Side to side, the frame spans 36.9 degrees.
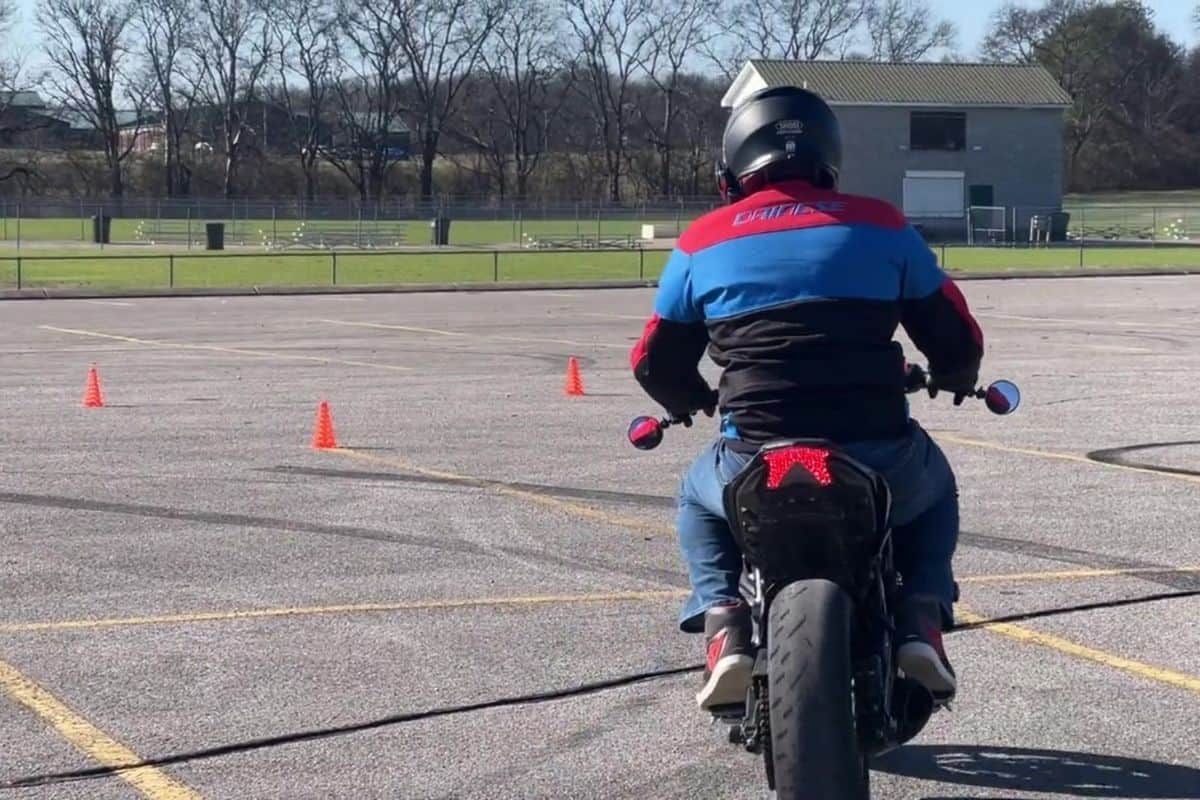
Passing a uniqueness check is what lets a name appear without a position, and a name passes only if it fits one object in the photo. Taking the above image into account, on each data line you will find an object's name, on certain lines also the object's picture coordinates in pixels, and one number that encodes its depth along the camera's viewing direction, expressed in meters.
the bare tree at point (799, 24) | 118.88
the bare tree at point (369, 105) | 115.25
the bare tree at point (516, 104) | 118.88
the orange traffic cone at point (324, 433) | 13.18
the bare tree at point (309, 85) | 114.88
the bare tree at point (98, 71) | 112.50
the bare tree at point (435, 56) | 114.81
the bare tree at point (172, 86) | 113.94
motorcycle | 4.05
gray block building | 82.19
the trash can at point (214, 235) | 71.69
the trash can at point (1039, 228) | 77.00
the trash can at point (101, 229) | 76.00
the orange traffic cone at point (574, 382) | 17.09
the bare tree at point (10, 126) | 104.88
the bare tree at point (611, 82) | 117.06
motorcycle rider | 4.50
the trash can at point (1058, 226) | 78.69
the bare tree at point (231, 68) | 113.62
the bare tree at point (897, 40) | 124.50
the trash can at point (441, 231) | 76.58
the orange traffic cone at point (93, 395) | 16.19
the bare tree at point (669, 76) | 116.44
